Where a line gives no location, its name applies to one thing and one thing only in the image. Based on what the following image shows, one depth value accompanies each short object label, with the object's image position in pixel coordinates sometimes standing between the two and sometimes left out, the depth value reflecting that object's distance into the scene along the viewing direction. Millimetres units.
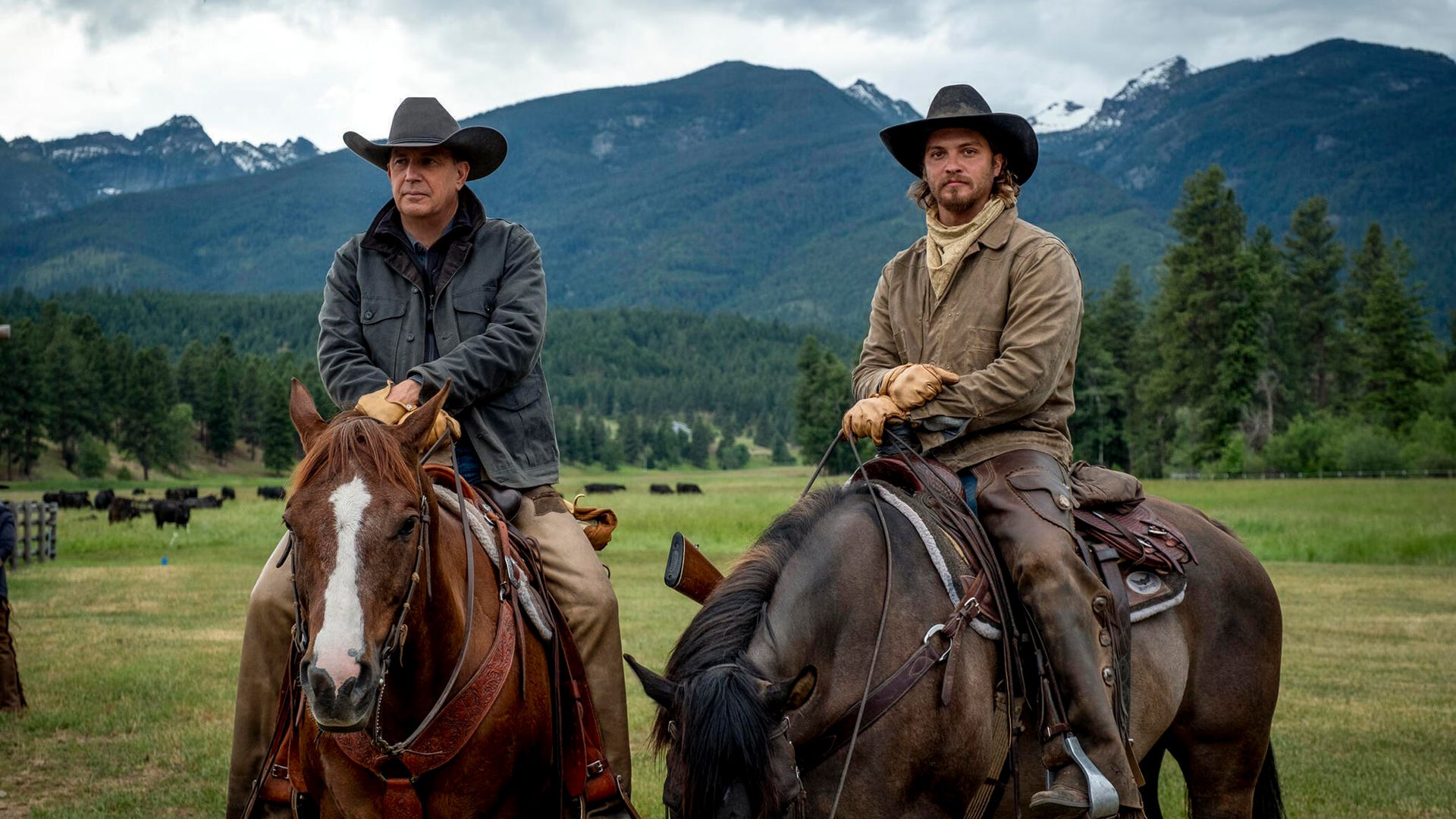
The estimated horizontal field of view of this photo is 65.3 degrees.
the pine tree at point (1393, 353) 64000
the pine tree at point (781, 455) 148625
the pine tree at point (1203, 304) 60562
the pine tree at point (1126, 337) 72375
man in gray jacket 4512
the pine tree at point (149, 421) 85812
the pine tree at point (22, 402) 73938
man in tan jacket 3963
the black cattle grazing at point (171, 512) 36906
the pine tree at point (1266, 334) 61156
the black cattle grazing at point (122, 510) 39250
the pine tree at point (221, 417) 94400
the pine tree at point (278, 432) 88000
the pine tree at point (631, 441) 137000
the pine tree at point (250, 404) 99062
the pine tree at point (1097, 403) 65062
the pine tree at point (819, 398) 81688
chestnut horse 2986
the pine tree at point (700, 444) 142375
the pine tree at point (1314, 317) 75750
